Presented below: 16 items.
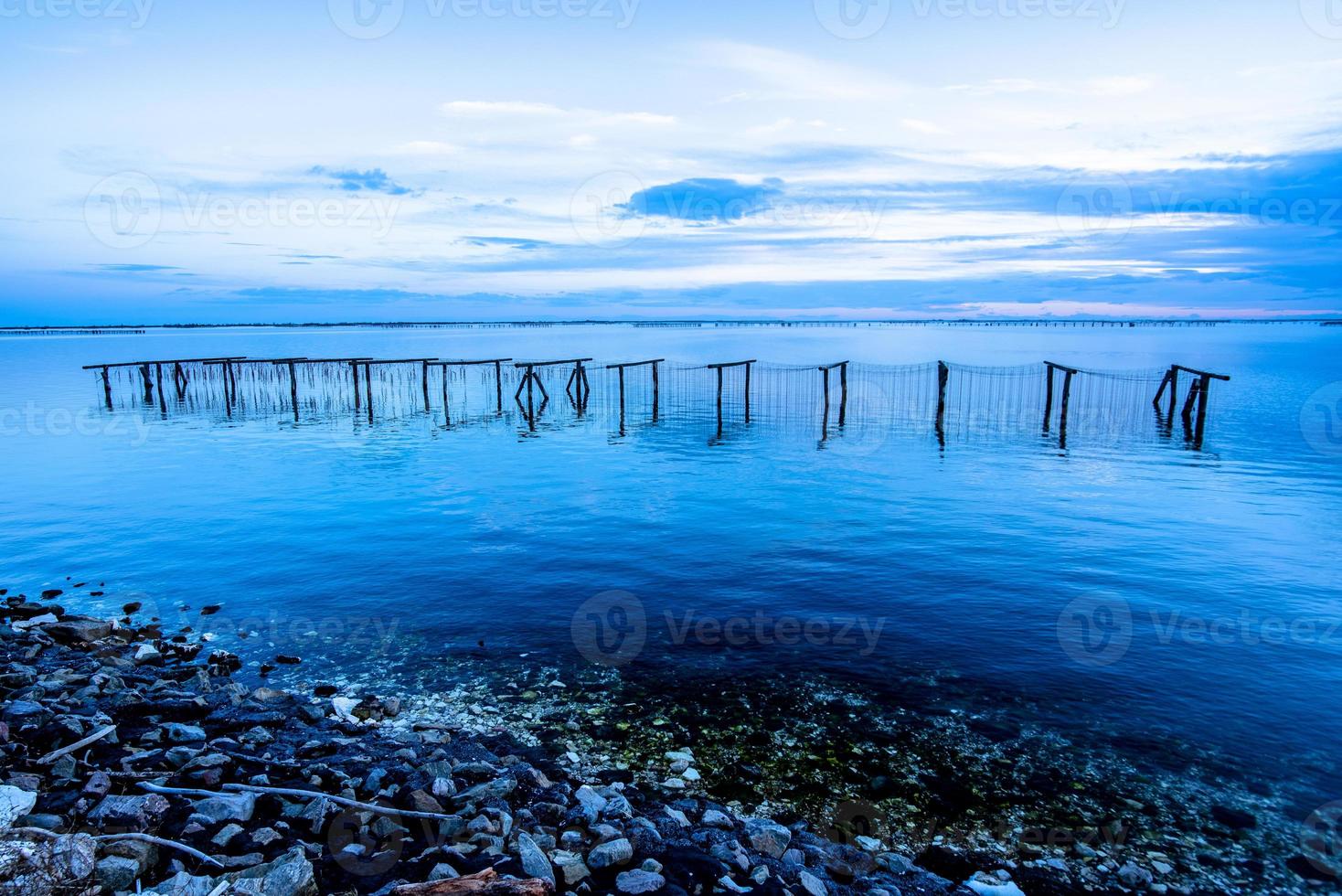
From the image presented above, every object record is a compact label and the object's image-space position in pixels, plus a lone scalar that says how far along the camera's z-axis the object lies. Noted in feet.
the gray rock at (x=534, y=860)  21.47
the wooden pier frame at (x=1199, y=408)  128.47
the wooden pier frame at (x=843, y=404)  143.50
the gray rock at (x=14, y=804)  21.29
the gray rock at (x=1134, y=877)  25.64
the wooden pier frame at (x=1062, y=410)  131.10
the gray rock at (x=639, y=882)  21.58
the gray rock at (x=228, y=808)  23.18
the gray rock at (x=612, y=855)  22.84
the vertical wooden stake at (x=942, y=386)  142.92
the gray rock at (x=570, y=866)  21.86
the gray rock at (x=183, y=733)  29.35
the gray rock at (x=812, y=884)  22.71
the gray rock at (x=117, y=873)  19.36
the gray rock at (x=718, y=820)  27.25
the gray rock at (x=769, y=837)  25.66
